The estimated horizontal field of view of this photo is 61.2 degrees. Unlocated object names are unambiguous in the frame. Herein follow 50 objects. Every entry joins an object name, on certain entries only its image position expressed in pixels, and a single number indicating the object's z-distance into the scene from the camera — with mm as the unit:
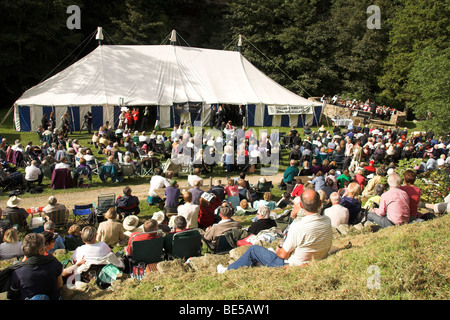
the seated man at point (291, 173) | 11141
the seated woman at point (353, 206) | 7031
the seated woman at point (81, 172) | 11281
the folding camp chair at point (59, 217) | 7641
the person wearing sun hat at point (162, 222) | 6609
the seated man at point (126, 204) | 8141
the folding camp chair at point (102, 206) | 8195
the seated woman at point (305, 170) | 11500
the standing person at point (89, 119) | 18142
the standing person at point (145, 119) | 19023
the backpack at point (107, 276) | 4634
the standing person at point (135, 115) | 18922
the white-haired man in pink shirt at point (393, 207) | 6082
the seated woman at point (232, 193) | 9109
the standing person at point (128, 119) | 18205
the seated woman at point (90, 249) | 4996
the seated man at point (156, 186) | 9547
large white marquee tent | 18391
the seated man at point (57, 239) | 6047
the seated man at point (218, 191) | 8852
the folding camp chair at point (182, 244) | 5668
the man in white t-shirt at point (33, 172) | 10586
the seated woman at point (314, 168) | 11551
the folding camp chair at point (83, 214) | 8055
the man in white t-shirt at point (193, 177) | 9672
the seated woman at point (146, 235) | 5473
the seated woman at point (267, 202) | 8672
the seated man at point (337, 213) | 6551
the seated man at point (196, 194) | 8234
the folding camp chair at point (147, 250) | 5355
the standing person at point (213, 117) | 20688
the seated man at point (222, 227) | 6074
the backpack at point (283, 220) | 6690
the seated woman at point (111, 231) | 6270
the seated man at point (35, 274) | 3820
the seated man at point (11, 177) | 10541
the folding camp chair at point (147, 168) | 12586
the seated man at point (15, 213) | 7380
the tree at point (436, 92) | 14898
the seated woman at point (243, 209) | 8836
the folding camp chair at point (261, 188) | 10195
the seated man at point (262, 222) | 6316
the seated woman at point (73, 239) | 6289
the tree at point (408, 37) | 31641
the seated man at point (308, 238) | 3881
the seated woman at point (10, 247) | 5559
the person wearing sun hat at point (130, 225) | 6551
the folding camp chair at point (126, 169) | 11727
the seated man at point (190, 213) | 7113
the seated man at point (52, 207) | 7585
